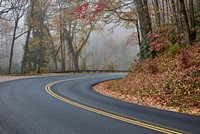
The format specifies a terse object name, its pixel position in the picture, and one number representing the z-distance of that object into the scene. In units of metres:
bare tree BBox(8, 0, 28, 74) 35.83
